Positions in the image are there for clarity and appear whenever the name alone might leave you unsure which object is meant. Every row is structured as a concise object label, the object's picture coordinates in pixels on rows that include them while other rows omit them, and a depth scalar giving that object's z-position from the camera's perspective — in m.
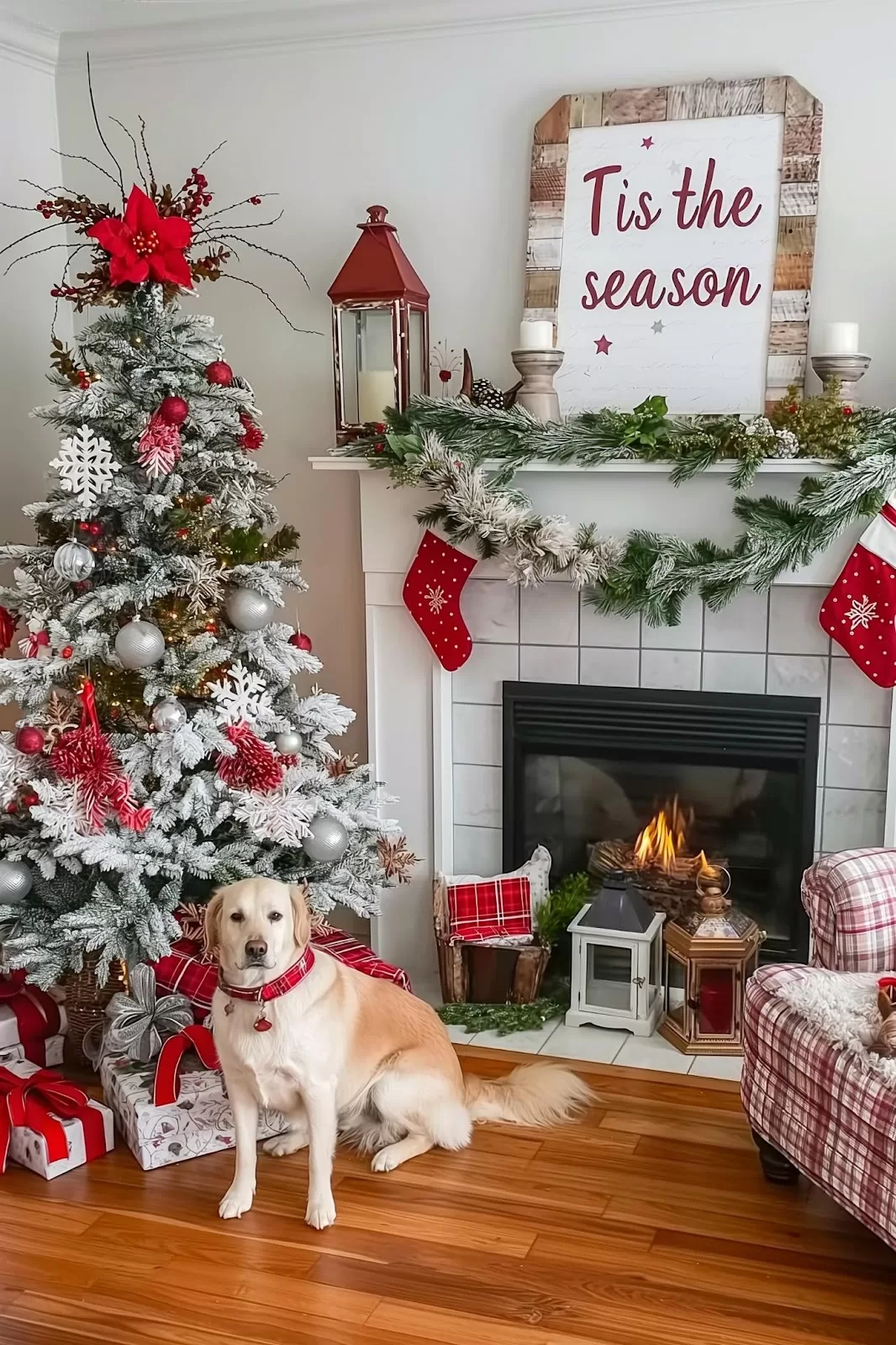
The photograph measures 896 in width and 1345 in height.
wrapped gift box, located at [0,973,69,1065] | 2.90
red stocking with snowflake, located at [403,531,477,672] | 3.19
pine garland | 2.78
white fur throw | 2.06
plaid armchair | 2.03
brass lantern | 2.94
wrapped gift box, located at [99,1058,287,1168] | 2.49
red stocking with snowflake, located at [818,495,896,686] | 2.82
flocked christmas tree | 2.73
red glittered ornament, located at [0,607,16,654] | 2.89
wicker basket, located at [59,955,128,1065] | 2.91
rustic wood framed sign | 2.97
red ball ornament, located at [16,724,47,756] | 2.73
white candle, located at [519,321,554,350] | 2.99
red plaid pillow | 3.24
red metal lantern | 3.10
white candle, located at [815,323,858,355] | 2.80
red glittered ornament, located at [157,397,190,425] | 2.74
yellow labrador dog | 2.22
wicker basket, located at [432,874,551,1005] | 3.21
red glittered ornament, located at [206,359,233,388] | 2.82
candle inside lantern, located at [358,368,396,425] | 3.18
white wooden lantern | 3.08
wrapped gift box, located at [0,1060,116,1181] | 2.47
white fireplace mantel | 3.00
